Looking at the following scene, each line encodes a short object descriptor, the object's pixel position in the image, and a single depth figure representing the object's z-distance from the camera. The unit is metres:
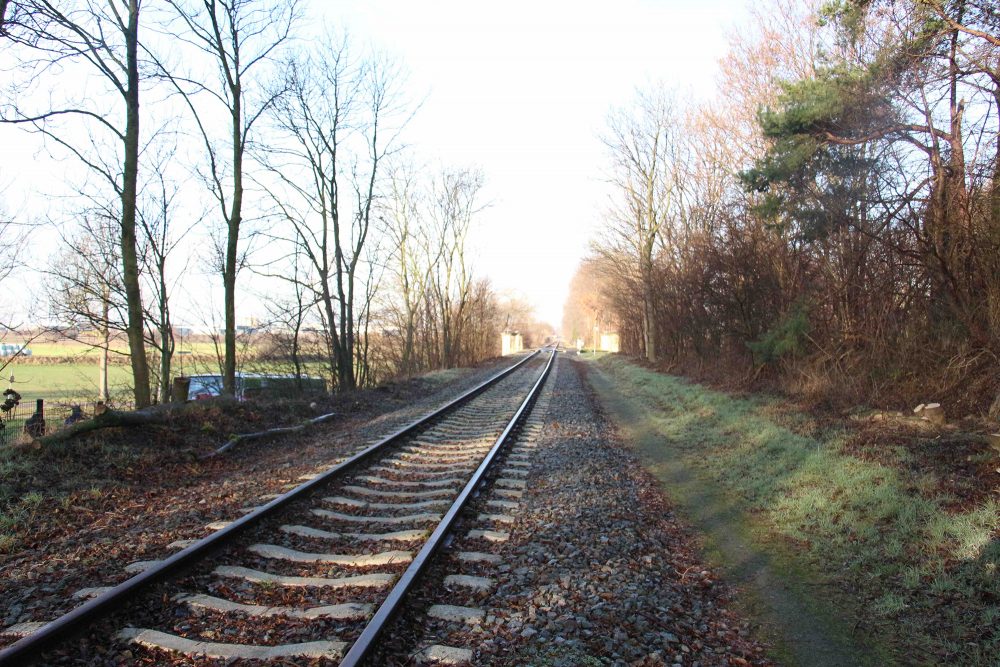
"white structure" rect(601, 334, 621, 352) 57.19
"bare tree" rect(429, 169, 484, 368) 37.56
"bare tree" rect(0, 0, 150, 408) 10.23
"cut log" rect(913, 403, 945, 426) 7.59
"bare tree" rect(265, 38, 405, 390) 19.84
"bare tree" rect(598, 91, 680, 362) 29.30
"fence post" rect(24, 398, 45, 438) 7.90
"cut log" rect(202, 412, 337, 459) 8.63
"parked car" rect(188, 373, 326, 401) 19.80
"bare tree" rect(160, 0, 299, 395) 13.62
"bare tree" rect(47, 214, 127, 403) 19.02
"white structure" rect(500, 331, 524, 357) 58.81
